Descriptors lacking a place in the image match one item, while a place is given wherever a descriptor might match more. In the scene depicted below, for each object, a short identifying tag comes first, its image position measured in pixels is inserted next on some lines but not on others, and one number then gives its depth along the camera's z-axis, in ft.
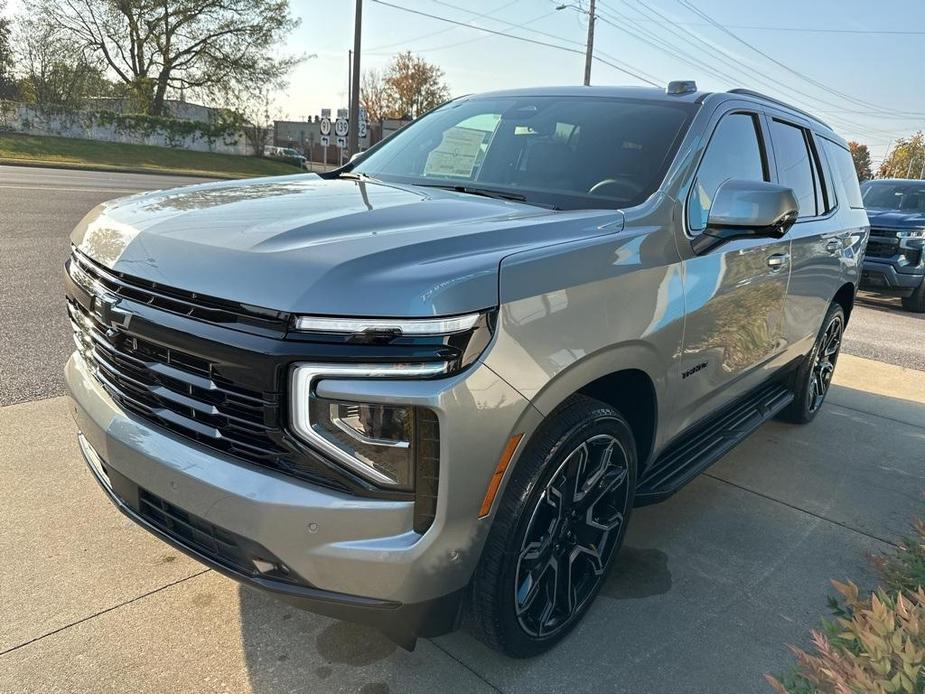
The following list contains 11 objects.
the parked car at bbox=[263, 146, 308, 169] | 150.93
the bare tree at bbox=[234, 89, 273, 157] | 143.13
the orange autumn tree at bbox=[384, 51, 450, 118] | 207.72
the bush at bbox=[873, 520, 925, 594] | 7.77
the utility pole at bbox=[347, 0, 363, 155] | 77.88
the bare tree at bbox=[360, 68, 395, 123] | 217.56
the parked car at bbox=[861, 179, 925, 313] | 35.01
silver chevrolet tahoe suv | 5.95
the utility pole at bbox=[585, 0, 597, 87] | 104.65
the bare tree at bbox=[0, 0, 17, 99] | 130.95
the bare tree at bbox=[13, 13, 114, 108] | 129.70
